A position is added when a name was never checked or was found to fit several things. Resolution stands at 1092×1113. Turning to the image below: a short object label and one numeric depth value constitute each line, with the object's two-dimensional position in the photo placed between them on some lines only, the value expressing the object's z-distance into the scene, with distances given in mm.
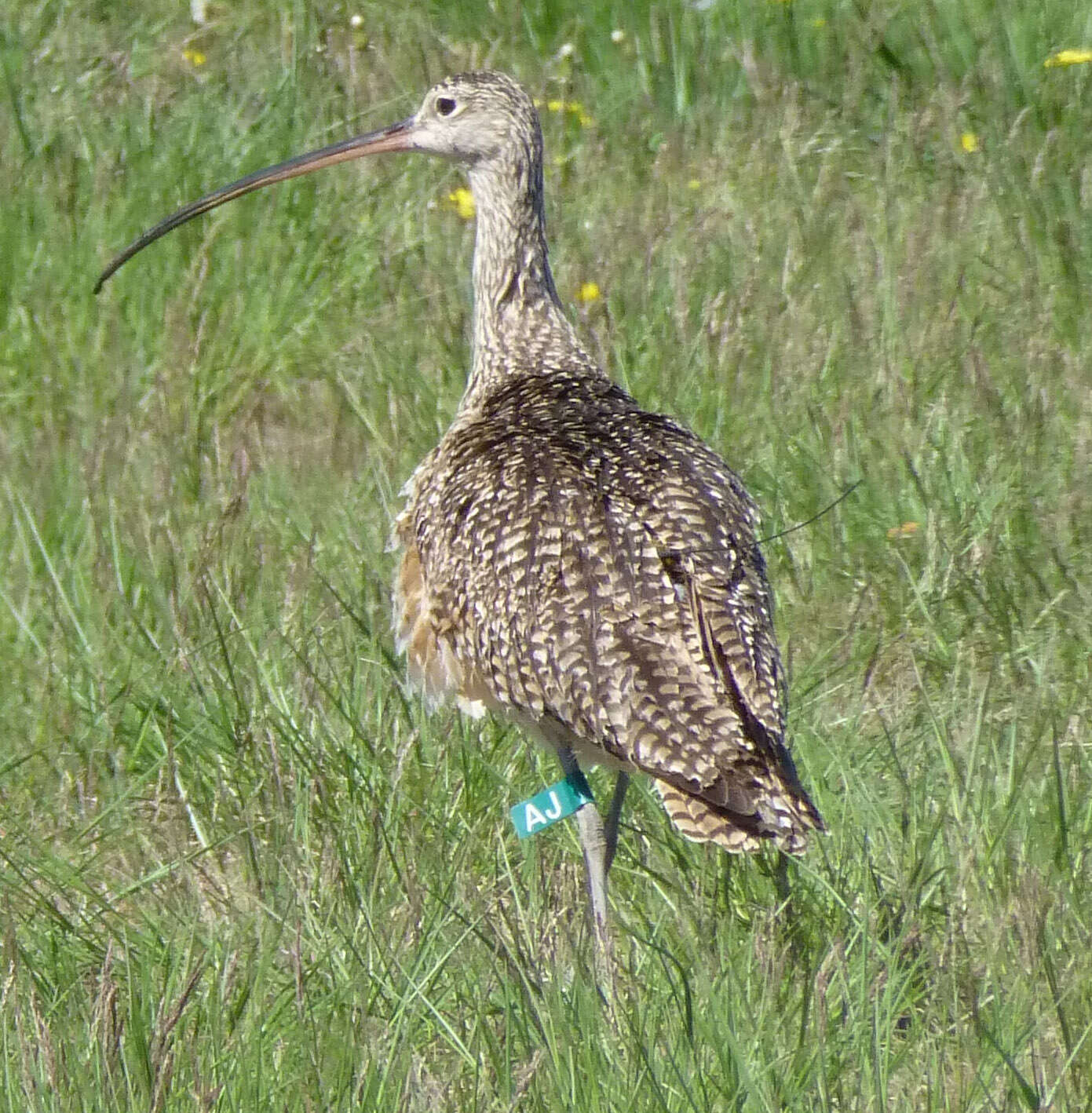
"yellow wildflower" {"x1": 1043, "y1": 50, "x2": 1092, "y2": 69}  13672
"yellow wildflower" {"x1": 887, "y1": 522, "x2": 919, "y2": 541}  10008
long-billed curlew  6984
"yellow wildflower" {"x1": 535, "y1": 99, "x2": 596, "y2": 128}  15023
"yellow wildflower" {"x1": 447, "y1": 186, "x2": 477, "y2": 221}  14281
